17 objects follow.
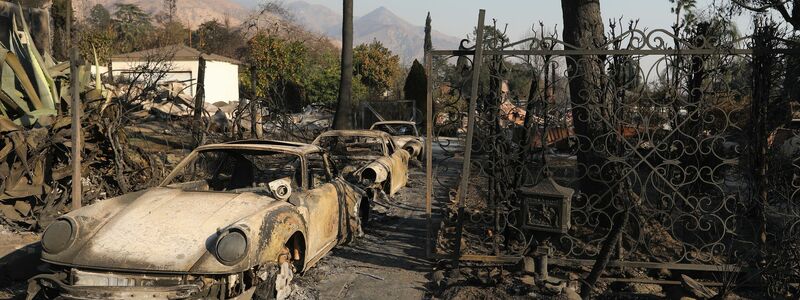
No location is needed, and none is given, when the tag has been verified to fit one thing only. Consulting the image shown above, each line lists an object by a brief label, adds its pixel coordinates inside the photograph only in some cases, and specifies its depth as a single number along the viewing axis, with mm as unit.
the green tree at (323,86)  34625
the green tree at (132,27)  44719
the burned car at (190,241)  4230
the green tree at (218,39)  48562
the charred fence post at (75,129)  6797
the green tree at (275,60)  34062
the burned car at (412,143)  15320
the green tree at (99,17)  51244
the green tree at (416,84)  31891
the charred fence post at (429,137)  5879
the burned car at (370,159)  9656
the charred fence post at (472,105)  5636
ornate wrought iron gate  5668
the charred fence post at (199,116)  10703
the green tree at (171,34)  44988
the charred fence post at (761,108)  5547
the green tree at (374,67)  40875
